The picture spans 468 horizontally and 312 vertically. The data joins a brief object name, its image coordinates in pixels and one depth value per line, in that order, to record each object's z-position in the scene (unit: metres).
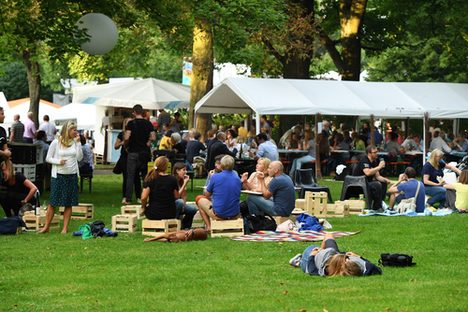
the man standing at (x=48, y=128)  37.78
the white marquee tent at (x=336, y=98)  32.03
